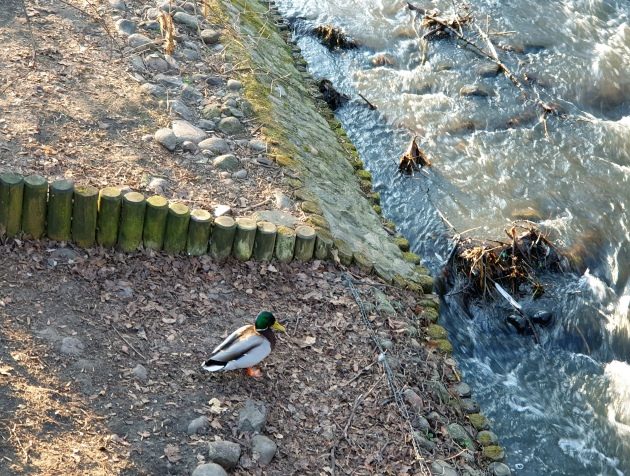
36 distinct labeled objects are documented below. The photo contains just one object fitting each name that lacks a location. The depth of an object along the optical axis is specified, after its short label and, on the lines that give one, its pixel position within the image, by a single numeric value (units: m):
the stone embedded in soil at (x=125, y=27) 8.51
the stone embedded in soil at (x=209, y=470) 4.76
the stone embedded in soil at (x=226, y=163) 7.12
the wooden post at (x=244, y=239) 6.29
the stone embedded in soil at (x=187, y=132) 7.27
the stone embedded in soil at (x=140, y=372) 5.32
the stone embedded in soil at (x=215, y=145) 7.27
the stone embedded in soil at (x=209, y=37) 8.98
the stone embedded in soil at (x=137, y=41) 8.35
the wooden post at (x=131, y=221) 6.02
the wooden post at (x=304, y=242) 6.50
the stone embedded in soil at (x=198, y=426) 5.06
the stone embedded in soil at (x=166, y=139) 7.09
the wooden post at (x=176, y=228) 6.12
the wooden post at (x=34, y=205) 5.82
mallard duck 5.32
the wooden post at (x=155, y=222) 6.06
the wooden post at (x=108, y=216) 5.98
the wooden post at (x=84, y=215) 5.91
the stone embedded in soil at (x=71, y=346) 5.32
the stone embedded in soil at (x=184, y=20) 9.09
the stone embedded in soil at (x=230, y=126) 7.64
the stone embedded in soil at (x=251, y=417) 5.21
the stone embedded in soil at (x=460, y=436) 6.02
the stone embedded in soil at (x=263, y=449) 5.07
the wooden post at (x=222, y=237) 6.24
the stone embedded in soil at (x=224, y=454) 4.90
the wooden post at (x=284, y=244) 6.45
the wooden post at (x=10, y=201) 5.77
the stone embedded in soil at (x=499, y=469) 6.10
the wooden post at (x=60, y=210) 5.86
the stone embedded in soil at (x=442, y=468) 5.52
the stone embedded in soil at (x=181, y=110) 7.58
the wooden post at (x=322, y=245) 6.62
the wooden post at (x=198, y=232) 6.17
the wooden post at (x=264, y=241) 6.34
